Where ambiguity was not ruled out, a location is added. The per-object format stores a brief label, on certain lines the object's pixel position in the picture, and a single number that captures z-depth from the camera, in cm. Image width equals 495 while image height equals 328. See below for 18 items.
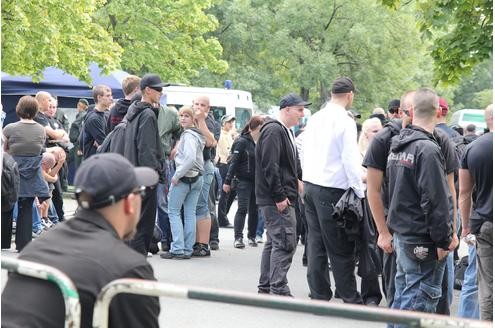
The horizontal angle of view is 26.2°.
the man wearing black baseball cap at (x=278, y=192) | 955
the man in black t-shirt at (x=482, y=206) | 719
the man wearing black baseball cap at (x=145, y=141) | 967
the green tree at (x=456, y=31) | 1454
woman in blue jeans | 1230
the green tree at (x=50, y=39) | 2220
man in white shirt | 894
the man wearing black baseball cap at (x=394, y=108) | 1221
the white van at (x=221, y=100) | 2575
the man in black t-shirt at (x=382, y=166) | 750
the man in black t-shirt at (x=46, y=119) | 1410
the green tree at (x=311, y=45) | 4406
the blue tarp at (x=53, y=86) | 2225
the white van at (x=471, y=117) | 4406
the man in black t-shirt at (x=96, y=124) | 1367
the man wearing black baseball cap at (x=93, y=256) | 382
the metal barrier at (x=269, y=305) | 336
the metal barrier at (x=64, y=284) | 375
